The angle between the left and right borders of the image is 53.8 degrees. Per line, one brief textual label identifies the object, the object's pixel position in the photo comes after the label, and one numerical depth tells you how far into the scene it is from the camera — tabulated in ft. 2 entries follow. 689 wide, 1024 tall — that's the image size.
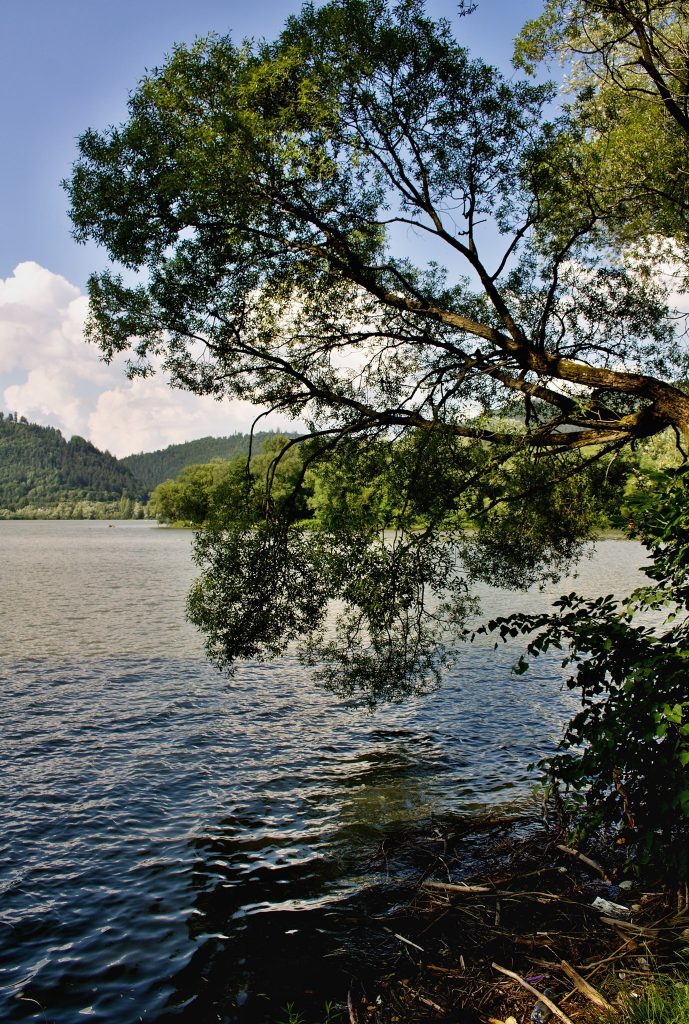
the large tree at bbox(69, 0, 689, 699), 33.27
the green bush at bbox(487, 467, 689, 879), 20.10
